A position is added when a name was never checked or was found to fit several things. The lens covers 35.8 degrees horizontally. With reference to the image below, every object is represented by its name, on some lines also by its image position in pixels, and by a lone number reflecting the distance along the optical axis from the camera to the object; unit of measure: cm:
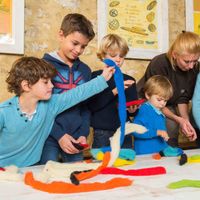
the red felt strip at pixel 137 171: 83
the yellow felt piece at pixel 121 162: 96
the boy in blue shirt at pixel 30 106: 112
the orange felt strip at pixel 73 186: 68
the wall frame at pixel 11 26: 167
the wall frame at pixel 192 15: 226
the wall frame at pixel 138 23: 195
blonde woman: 155
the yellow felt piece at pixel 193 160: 103
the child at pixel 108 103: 135
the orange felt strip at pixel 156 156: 110
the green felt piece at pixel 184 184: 70
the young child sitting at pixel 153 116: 142
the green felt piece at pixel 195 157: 105
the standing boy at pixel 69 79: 123
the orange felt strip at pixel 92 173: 77
